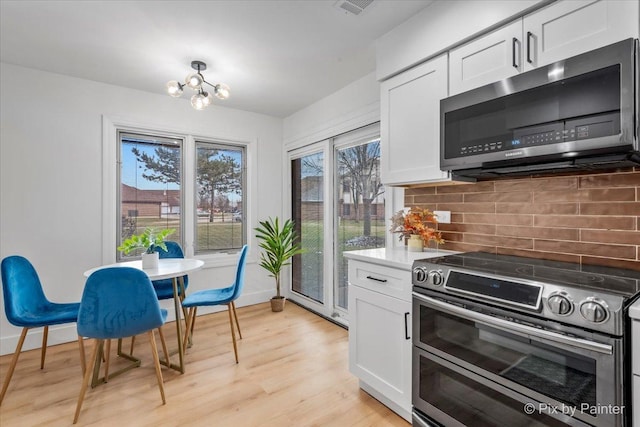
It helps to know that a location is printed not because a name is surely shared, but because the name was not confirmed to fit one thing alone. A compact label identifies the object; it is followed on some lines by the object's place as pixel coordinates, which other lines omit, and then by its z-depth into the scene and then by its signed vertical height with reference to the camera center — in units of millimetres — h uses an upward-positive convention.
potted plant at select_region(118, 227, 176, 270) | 2436 -247
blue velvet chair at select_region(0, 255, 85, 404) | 2092 -663
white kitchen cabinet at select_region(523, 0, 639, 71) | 1233 +807
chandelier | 2451 +1012
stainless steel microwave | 1212 +433
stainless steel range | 1046 -527
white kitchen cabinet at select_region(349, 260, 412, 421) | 1772 -760
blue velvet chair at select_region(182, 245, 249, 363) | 2553 -723
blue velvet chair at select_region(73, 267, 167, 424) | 1824 -558
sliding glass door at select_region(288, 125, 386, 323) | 3111 +32
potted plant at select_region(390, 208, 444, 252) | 2145 -109
